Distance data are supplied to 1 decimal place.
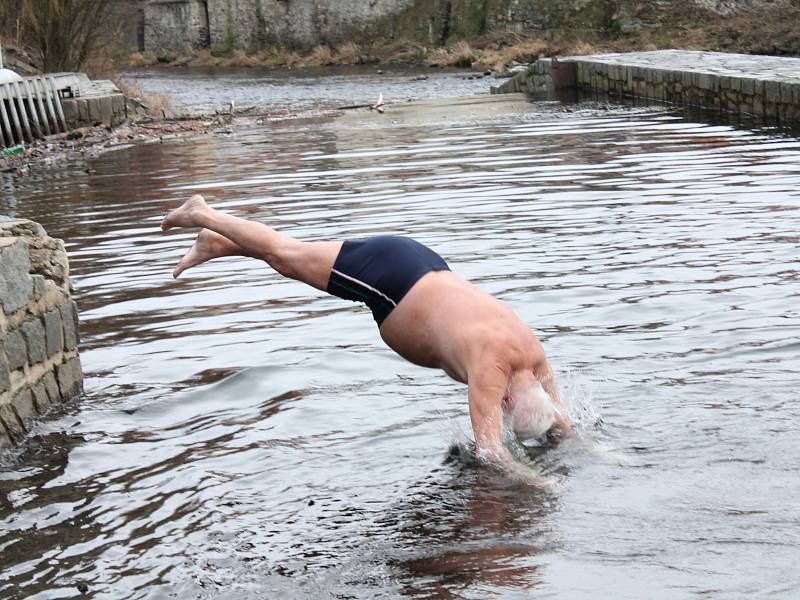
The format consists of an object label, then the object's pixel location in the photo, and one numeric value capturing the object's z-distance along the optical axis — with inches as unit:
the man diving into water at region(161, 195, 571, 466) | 209.2
